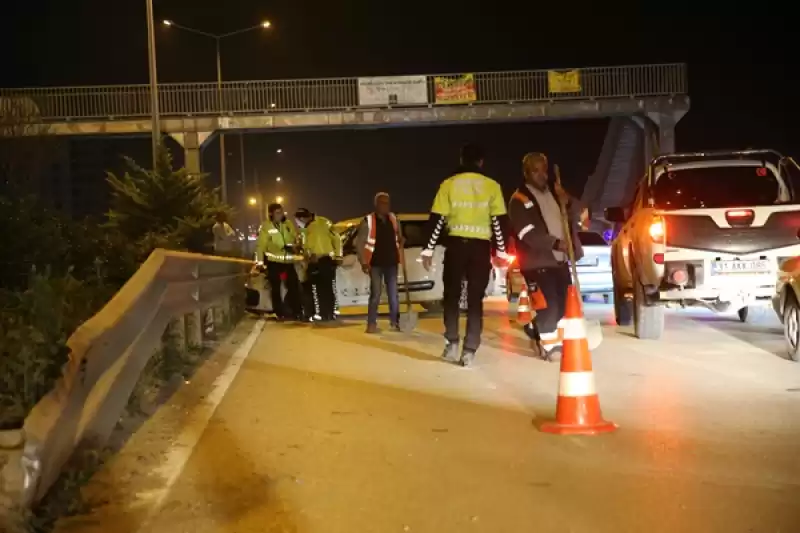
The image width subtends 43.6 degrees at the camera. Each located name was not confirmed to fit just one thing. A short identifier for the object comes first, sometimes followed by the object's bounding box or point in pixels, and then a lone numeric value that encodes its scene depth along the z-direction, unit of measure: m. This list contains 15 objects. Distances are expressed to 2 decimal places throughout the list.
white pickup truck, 10.19
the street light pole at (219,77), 36.22
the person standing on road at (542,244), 9.41
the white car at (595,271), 17.34
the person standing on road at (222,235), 17.05
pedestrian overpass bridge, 35.38
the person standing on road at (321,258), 14.66
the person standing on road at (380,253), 12.91
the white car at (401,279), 15.87
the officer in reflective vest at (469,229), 9.10
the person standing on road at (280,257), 14.70
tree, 16.52
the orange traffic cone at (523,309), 11.27
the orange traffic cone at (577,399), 6.27
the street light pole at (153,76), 23.92
